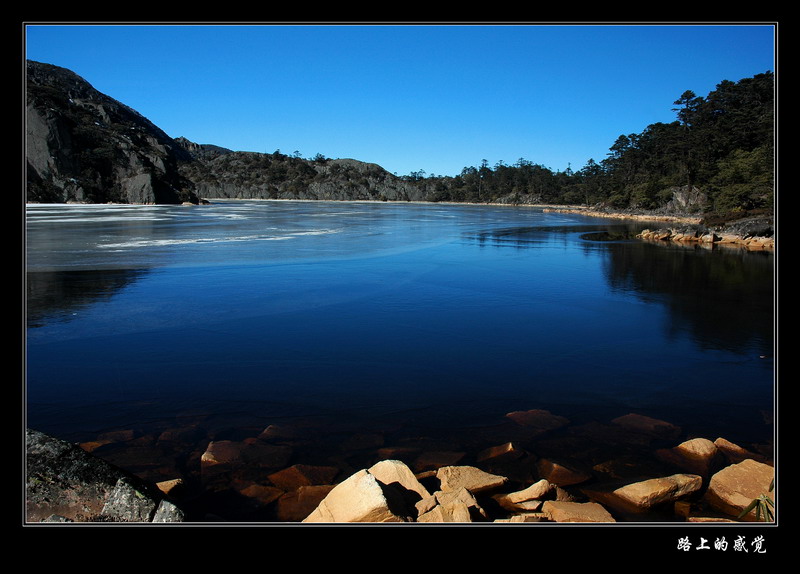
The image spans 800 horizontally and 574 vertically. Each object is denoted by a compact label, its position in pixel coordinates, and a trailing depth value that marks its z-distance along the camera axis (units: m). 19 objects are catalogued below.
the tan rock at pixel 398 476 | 4.31
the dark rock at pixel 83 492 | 3.76
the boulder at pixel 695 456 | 5.17
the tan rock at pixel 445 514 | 3.90
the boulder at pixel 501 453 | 5.32
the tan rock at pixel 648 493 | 4.44
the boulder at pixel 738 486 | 4.41
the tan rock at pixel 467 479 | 4.55
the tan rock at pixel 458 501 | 3.99
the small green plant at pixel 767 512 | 2.92
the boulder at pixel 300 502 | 4.33
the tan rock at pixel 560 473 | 4.88
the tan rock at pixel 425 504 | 4.09
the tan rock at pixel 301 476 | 4.80
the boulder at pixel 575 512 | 4.03
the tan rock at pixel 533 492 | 4.37
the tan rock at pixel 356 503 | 3.71
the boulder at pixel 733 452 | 5.35
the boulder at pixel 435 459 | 5.12
